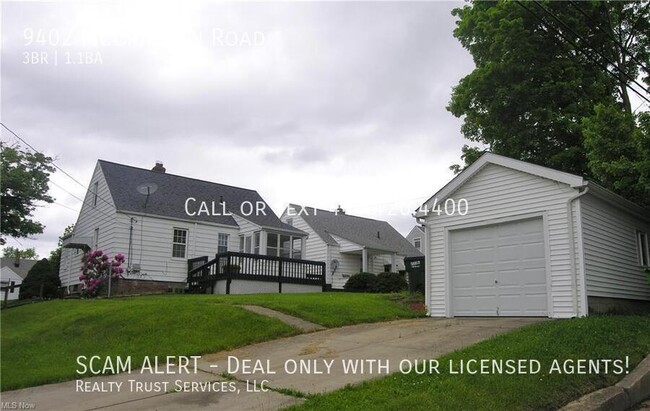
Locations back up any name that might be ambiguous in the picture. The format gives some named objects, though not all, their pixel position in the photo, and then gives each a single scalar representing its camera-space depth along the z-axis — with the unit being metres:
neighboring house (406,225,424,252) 45.03
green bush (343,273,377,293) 26.22
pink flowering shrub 19.42
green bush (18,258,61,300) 22.41
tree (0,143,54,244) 21.11
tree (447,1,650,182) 17.50
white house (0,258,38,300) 59.94
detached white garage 11.52
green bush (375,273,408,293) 25.33
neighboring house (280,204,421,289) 31.05
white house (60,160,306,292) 22.00
